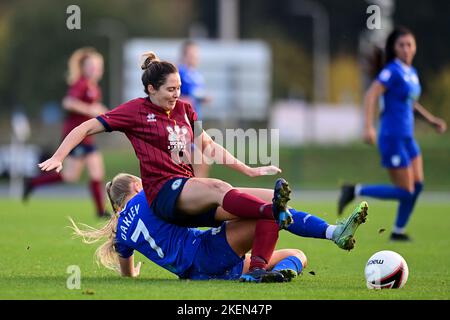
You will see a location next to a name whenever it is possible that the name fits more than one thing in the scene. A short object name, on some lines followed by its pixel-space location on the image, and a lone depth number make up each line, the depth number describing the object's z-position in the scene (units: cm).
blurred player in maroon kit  1608
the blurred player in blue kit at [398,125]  1262
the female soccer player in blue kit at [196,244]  774
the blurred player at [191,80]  1586
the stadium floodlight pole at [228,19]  4562
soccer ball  767
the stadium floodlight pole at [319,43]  5775
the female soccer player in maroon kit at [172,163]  762
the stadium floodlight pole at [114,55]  5784
